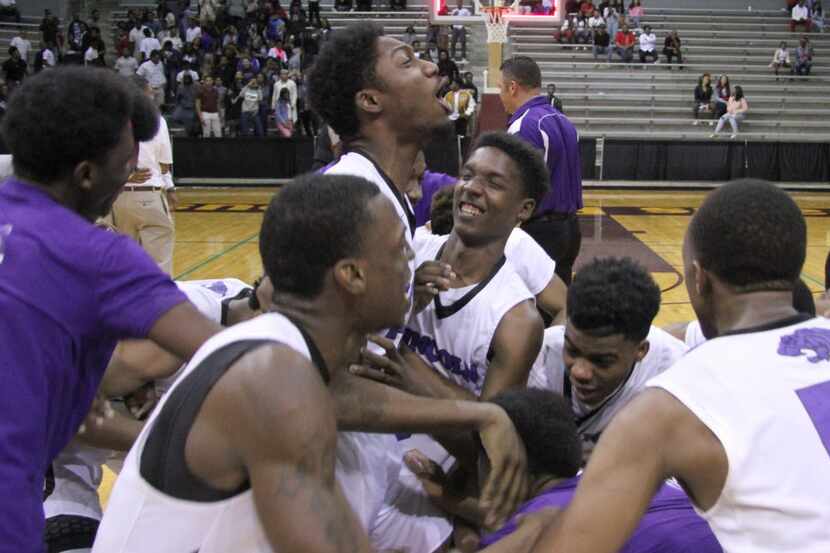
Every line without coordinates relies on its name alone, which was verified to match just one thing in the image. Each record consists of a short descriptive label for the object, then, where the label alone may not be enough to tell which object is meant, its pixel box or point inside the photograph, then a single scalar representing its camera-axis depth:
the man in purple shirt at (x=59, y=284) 1.69
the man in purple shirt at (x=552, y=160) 5.75
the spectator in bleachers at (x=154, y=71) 18.58
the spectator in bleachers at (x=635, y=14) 22.95
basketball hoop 13.29
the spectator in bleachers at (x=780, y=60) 21.00
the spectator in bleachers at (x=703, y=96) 19.34
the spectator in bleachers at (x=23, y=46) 19.83
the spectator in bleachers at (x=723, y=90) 19.27
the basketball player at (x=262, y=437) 1.36
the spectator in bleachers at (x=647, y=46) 21.14
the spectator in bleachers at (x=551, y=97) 9.97
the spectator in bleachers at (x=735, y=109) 18.70
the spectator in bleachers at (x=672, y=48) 21.00
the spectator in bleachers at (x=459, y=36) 20.34
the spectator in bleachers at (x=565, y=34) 21.67
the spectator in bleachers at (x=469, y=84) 16.62
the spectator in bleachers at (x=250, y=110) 17.23
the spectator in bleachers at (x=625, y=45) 21.14
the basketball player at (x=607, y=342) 2.50
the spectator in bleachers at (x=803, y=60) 20.88
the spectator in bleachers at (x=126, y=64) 18.88
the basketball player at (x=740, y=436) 1.54
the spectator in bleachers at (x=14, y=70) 17.80
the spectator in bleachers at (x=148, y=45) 19.86
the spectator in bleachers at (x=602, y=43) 21.19
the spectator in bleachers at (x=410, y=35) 20.25
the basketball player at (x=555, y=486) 1.83
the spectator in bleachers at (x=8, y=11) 22.08
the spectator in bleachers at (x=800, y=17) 22.88
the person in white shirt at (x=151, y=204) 7.31
